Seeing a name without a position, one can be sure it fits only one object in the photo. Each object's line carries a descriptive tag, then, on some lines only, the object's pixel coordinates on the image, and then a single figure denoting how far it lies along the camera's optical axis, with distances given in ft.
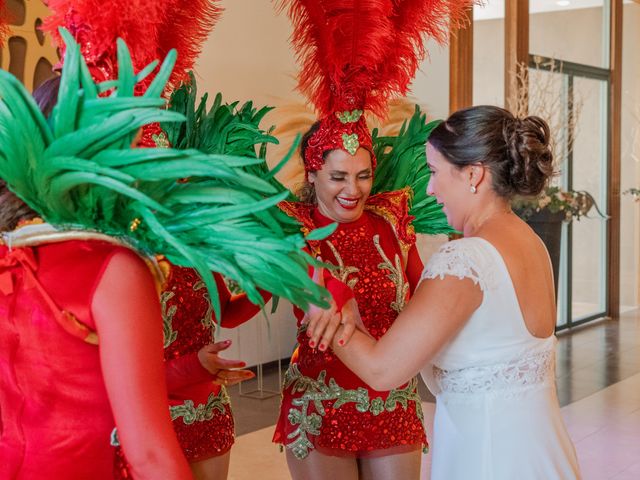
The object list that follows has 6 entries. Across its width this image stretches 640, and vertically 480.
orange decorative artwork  15.33
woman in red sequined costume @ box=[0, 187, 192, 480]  4.44
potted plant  25.31
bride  6.17
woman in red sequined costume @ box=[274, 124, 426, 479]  7.98
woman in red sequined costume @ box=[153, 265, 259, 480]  7.36
